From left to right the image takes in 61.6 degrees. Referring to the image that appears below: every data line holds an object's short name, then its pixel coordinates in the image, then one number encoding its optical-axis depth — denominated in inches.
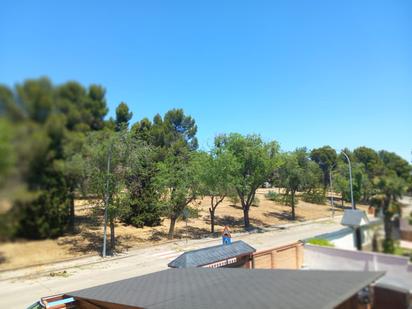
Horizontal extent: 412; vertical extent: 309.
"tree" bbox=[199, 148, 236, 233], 1092.5
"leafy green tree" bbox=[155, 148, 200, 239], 1040.8
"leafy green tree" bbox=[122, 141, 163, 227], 1021.2
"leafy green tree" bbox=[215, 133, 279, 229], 1209.4
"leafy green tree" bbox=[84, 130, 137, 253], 536.7
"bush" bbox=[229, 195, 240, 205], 1286.9
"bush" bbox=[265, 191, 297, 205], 1508.6
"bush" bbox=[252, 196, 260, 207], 1679.1
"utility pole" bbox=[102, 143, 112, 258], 669.2
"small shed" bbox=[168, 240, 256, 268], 460.4
